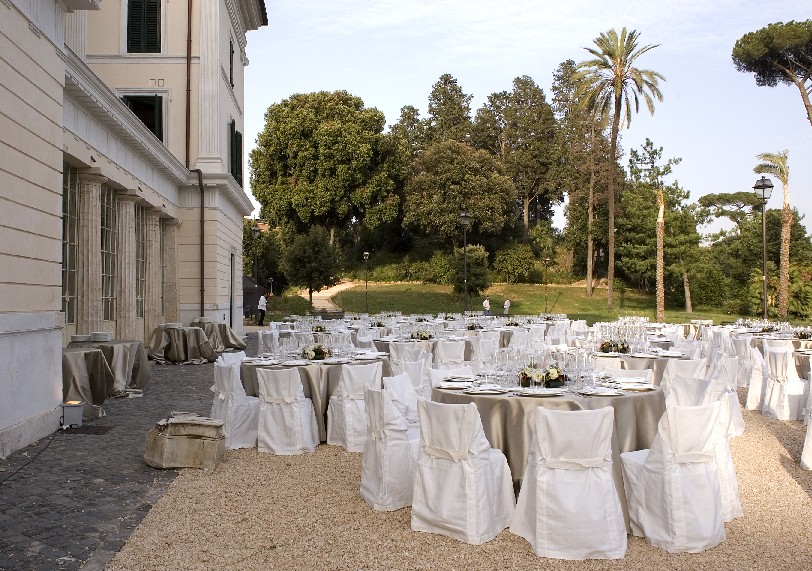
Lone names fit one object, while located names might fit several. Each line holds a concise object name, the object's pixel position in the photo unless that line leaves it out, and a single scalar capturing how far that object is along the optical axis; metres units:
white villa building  7.63
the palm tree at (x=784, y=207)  25.91
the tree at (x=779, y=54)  32.16
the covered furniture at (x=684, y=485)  4.64
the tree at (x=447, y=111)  51.88
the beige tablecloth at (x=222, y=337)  18.92
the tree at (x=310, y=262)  33.59
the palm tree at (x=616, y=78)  33.31
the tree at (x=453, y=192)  43.56
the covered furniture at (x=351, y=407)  7.57
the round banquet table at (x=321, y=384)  8.02
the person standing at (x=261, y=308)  33.01
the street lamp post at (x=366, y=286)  38.21
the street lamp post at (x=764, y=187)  19.22
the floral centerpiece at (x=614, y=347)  9.41
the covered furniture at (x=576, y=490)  4.50
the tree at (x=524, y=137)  51.44
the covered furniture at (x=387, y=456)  5.46
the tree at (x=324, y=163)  42.22
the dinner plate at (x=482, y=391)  5.67
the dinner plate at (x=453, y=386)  5.98
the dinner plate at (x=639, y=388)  5.87
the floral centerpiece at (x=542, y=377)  5.80
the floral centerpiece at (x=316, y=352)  8.51
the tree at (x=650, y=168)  41.97
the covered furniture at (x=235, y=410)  7.82
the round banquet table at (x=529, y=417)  5.39
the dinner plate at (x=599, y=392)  5.54
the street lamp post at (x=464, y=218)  26.69
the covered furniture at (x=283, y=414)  7.51
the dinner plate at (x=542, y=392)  5.53
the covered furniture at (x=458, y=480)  4.75
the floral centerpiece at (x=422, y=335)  12.61
